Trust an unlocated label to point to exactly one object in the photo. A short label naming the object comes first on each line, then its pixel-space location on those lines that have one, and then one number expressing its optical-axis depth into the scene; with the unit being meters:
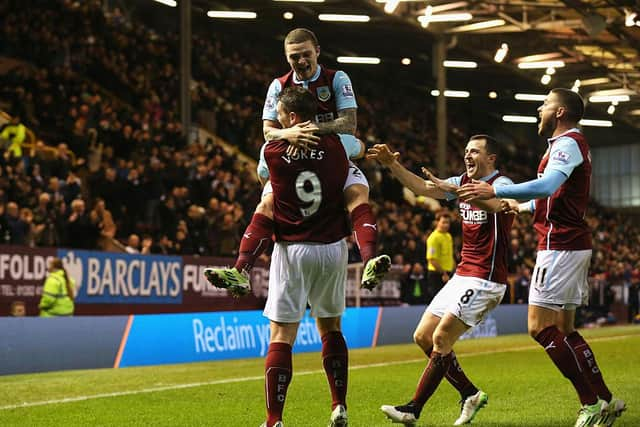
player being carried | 6.68
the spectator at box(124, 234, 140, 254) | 19.64
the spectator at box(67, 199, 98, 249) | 18.61
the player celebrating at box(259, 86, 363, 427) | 6.81
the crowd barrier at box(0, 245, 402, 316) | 16.94
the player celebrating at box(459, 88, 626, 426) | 7.54
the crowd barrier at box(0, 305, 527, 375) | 13.73
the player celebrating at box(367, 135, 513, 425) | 7.99
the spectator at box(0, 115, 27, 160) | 20.75
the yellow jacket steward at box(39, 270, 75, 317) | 16.33
